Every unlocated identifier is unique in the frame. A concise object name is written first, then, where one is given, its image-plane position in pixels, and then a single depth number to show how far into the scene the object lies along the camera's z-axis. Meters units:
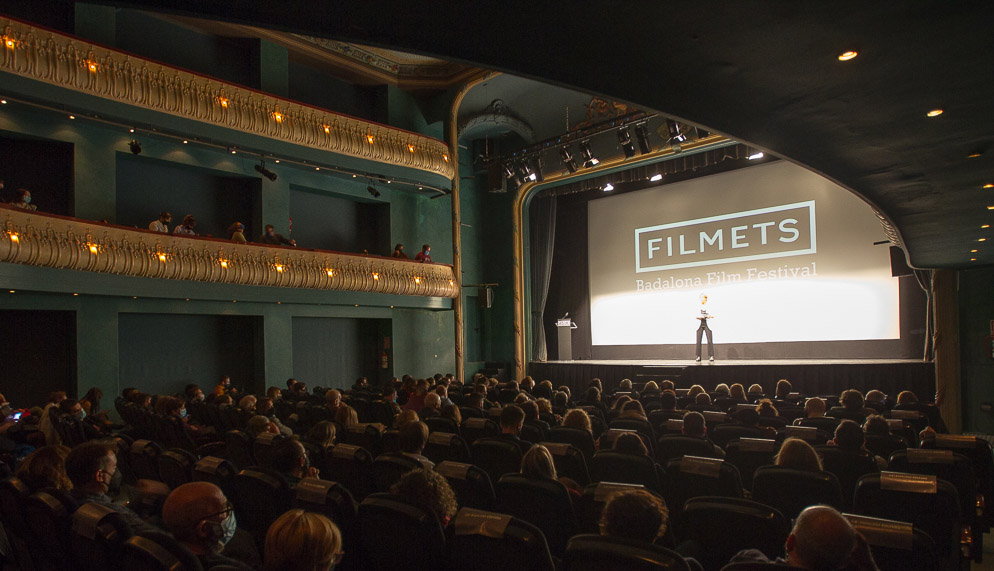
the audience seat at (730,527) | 2.53
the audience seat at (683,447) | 4.70
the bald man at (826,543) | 1.95
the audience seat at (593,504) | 3.06
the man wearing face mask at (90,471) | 3.13
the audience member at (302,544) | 1.89
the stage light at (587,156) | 14.41
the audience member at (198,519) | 2.29
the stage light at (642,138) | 13.33
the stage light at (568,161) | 14.92
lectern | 17.55
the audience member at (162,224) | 11.71
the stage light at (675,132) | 13.09
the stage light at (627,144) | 13.63
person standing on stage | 13.92
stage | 11.55
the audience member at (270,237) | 13.59
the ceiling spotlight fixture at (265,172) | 13.77
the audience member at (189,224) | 12.28
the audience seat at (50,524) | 2.65
